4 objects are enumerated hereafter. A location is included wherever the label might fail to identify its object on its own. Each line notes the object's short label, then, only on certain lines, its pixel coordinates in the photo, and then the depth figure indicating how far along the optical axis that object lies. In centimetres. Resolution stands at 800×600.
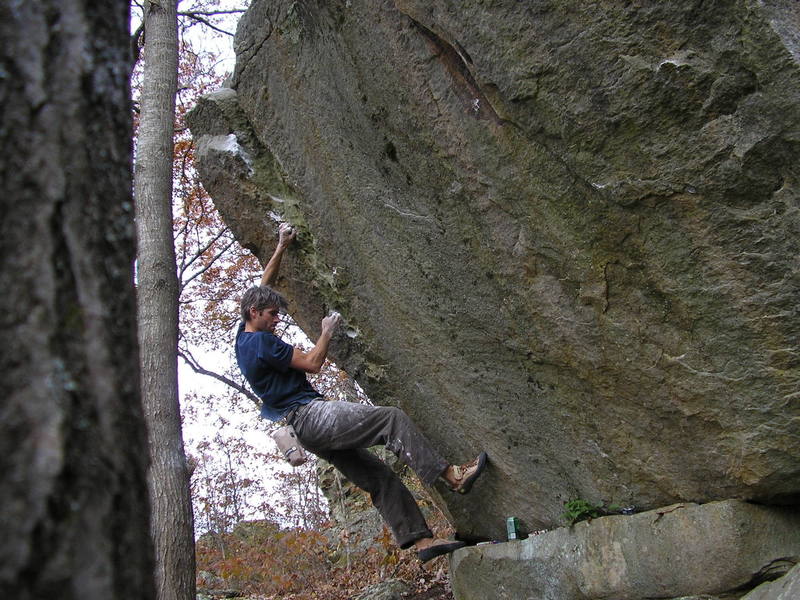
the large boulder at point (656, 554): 411
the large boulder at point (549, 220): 375
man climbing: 531
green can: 551
